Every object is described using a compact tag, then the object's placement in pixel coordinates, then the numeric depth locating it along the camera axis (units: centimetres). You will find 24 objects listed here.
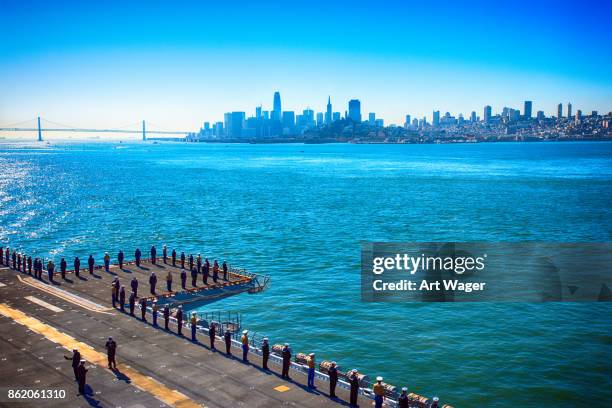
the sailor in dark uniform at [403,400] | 1922
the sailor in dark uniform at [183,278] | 3879
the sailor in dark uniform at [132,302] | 3109
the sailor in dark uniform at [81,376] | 2077
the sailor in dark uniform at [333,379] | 2081
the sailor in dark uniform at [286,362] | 2281
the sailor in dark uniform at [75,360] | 2108
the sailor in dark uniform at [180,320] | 2745
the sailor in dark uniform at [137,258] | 4484
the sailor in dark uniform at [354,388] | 2017
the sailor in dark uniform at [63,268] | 3929
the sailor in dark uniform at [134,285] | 3428
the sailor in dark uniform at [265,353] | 2341
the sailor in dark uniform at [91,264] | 4188
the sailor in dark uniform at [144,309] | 3004
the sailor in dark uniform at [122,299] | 3127
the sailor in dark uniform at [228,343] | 2511
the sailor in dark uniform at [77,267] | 4062
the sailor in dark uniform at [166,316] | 2852
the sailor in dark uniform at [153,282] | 3587
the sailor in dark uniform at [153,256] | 4564
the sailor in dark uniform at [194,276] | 3966
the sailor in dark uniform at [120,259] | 4323
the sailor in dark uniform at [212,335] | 2603
